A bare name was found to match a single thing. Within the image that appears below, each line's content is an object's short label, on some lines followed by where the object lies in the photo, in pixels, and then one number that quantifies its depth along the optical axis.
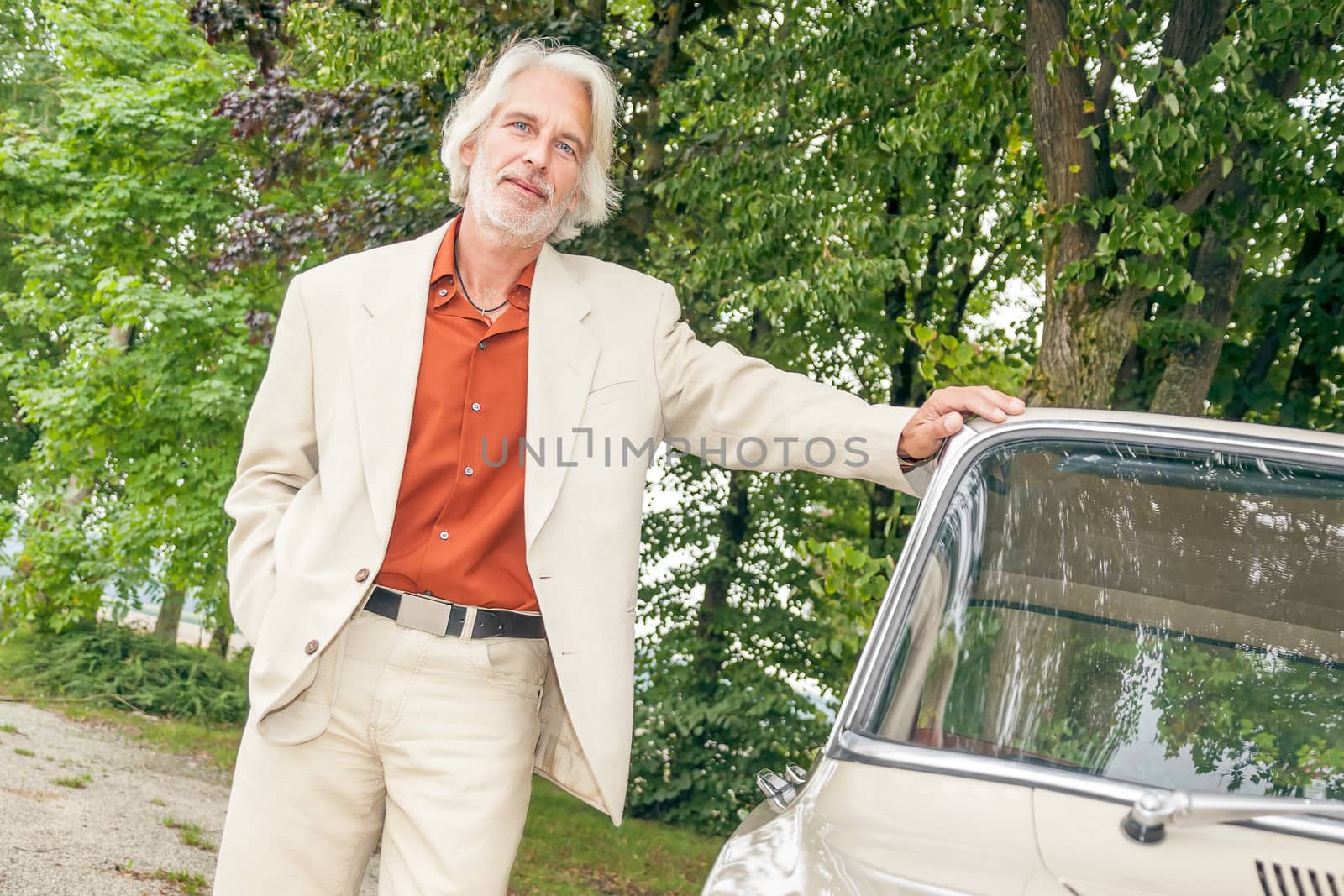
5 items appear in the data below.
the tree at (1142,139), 5.11
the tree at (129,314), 12.99
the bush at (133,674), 14.83
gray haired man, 2.51
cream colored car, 1.61
